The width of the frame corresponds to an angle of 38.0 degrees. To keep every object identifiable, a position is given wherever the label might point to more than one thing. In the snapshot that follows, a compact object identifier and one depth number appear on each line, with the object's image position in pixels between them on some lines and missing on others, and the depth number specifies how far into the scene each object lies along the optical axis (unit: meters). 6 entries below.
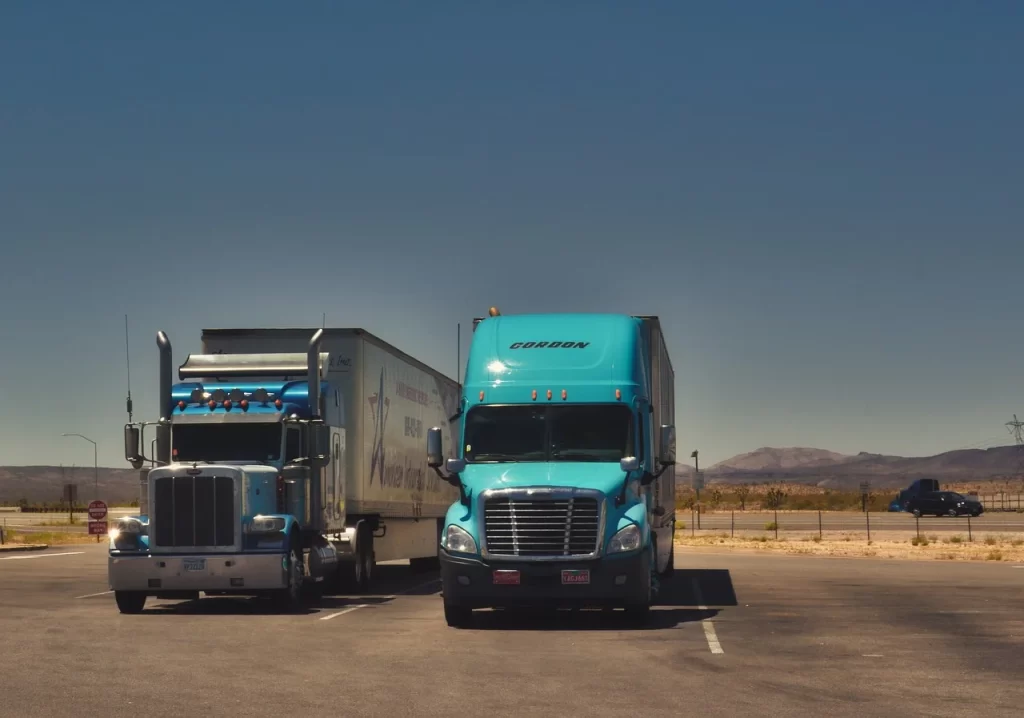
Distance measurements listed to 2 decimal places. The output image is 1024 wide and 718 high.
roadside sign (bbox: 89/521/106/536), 55.25
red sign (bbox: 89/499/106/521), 54.75
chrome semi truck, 22.20
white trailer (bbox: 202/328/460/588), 25.50
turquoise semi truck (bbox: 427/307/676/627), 18.80
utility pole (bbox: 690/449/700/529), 60.56
